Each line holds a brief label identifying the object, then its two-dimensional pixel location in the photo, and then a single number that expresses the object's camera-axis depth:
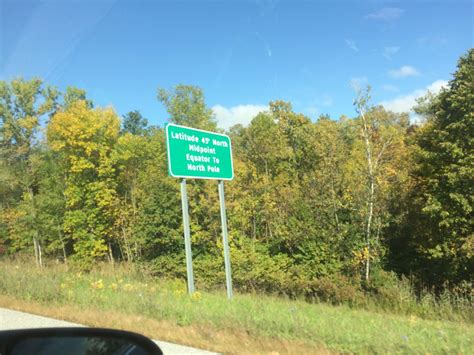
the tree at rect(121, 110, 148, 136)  75.14
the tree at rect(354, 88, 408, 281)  22.56
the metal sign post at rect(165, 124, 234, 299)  11.19
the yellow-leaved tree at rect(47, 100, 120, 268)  31.27
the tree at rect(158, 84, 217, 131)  29.48
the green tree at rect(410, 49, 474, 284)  24.30
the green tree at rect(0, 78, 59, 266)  38.12
